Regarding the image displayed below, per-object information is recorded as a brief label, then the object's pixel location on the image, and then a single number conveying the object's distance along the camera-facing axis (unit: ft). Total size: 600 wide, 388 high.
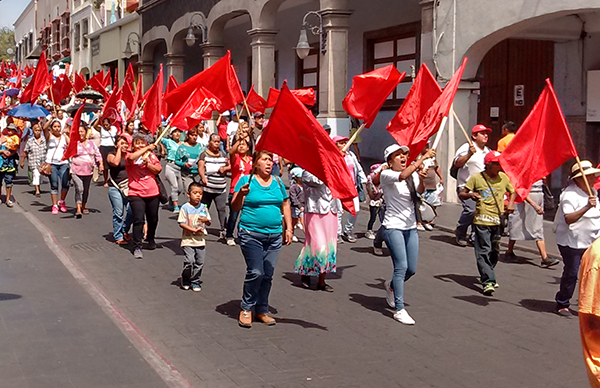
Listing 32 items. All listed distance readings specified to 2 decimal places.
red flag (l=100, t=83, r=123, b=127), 52.93
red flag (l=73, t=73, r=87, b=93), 85.20
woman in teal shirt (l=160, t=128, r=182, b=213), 47.93
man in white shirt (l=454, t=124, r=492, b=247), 36.57
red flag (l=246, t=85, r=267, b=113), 60.08
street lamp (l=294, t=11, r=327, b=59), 60.95
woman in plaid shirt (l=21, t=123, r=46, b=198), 54.29
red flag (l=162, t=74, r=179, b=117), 50.42
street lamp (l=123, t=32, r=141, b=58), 118.24
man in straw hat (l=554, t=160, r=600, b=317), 25.12
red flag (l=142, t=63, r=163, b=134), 42.42
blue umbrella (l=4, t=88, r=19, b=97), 81.78
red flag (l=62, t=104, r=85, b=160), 44.31
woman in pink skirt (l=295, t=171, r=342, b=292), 28.23
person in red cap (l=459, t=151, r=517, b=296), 28.73
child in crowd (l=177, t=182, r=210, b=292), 28.02
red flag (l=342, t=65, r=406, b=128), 30.25
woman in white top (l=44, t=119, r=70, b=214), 49.06
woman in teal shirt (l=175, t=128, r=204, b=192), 44.34
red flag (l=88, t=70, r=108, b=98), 77.36
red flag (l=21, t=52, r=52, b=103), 62.28
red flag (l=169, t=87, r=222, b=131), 39.91
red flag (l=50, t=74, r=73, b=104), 73.61
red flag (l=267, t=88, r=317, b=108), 52.95
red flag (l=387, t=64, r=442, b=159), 28.30
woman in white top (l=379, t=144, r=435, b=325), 24.94
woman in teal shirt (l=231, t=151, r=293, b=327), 23.47
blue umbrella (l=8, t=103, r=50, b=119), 59.26
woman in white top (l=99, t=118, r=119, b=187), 57.00
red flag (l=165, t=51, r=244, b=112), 41.16
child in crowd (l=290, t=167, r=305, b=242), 34.80
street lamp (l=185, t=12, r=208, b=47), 91.09
